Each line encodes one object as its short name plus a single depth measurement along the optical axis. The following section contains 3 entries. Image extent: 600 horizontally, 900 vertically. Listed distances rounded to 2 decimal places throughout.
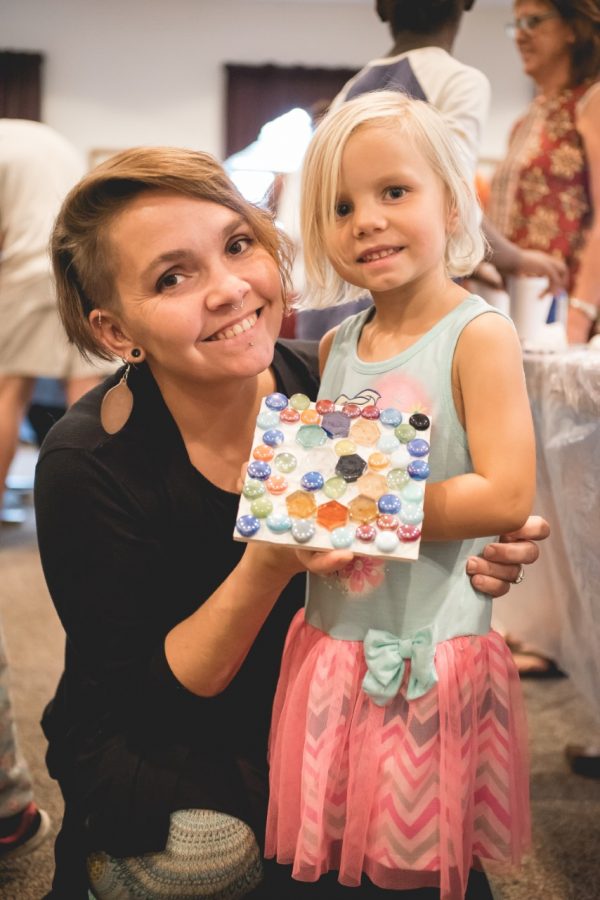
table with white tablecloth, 1.17
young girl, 0.88
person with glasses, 1.79
